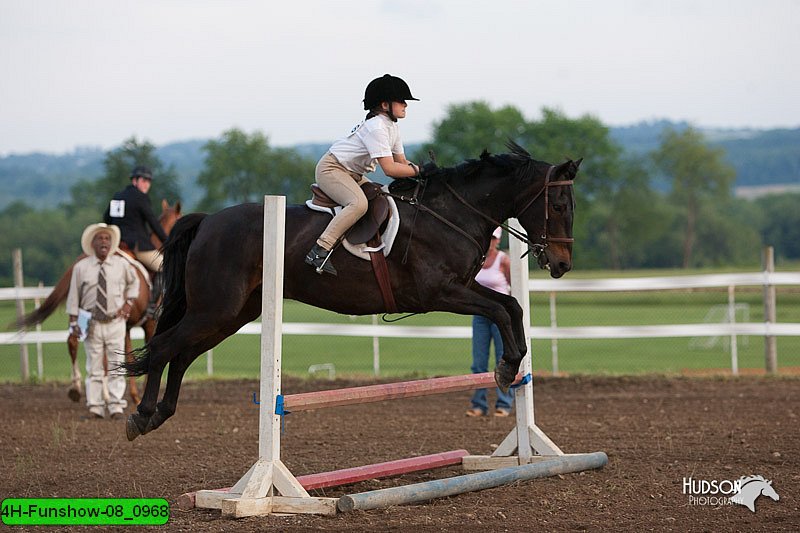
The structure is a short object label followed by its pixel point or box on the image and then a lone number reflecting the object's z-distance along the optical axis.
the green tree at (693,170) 91.44
